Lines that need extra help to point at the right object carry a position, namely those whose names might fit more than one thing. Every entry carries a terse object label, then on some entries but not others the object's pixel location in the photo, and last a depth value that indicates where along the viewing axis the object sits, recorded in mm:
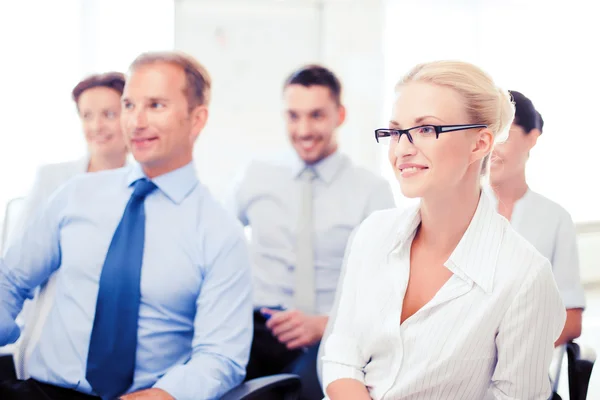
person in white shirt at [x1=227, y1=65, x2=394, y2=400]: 2539
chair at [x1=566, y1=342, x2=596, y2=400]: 1630
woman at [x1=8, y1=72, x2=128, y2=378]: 2334
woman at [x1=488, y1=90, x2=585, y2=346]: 1827
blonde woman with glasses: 1330
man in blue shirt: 1753
